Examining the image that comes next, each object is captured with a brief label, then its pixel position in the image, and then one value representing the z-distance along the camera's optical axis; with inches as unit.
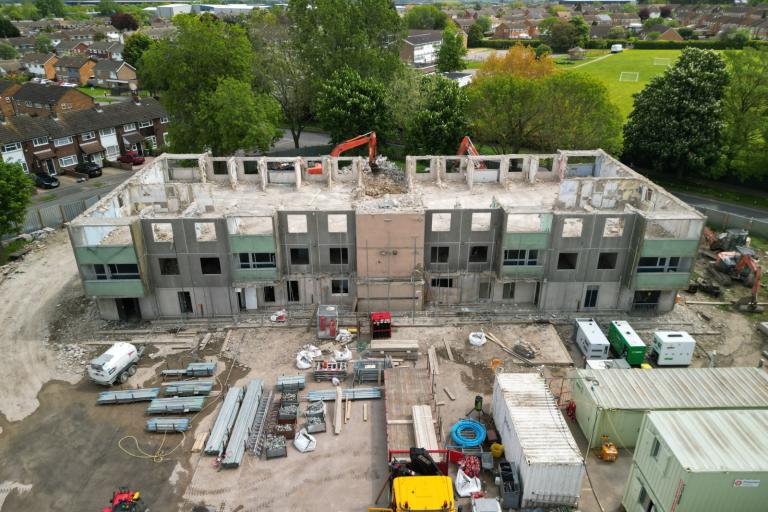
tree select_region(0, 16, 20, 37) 6776.6
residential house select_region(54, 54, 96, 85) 4945.9
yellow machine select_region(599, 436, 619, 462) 1069.1
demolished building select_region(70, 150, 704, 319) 1460.4
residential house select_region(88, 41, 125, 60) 5664.4
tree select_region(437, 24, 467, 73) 4456.2
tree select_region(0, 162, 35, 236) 1888.5
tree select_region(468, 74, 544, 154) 2561.5
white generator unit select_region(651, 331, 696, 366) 1337.4
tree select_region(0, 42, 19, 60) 5841.0
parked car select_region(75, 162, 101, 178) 2807.6
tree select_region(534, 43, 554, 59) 5477.9
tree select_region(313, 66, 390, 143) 2659.9
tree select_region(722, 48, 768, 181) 2324.1
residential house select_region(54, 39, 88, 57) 5954.7
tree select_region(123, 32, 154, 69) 5002.5
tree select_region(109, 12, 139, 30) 7754.9
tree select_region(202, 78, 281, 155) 2300.7
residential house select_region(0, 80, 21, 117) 3531.7
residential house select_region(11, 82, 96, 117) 3378.4
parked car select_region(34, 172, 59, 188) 2628.0
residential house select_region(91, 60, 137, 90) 4734.3
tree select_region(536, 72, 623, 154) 2434.8
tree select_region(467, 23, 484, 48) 6968.5
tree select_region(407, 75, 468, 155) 2583.7
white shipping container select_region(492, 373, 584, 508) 950.4
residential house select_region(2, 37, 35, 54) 6446.9
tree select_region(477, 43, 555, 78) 3097.9
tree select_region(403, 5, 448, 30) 7357.3
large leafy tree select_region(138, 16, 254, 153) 2433.6
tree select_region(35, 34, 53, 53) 6202.3
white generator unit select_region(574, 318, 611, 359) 1362.0
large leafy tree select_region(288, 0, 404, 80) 2896.2
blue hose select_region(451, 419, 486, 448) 1090.1
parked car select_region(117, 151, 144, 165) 2992.1
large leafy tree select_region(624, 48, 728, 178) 2411.4
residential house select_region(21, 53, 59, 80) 5039.4
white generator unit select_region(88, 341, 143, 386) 1270.9
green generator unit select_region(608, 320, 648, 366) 1327.5
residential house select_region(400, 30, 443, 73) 5270.7
